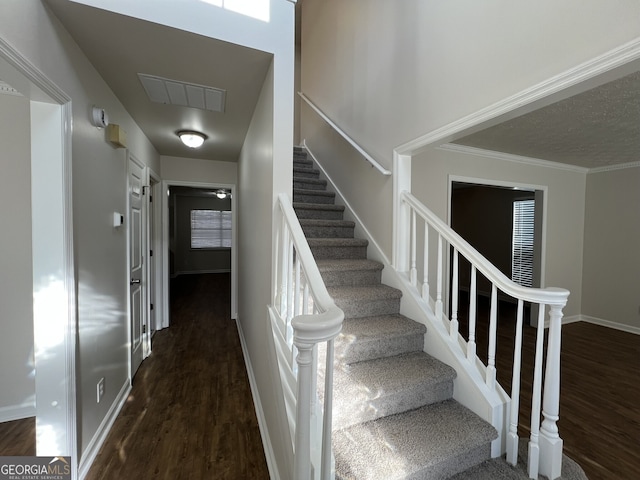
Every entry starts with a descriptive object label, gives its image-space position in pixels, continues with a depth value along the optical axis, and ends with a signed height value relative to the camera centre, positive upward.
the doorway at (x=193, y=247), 7.78 -0.59
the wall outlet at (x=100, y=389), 1.88 -1.11
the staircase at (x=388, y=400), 1.31 -0.94
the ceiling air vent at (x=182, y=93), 2.04 +1.05
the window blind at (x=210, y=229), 8.37 -0.03
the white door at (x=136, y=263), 2.61 -0.37
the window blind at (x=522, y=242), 4.94 -0.16
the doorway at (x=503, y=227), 4.08 +0.11
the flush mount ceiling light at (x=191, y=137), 2.93 +0.94
